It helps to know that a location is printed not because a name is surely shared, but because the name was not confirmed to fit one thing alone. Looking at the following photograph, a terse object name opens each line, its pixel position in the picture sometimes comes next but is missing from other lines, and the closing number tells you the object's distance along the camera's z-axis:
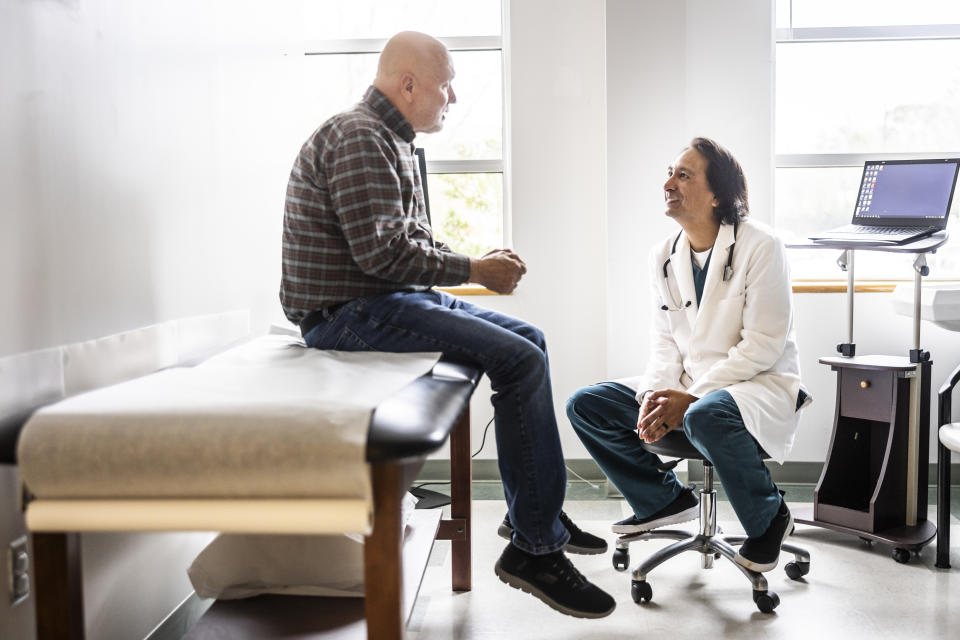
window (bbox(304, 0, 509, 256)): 3.91
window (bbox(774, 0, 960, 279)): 3.73
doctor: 2.40
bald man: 1.92
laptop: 2.92
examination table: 1.24
